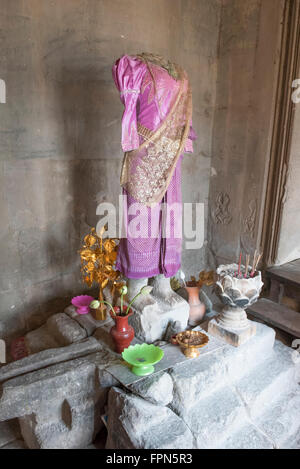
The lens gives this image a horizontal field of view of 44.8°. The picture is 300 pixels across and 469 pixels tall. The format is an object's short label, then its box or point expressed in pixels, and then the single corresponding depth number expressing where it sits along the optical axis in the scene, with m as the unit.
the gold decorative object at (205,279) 2.63
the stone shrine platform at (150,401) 1.84
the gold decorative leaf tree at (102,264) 2.47
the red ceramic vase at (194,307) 2.62
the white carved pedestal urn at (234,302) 2.24
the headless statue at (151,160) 2.07
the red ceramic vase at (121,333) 2.17
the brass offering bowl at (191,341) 2.17
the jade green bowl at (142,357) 1.98
